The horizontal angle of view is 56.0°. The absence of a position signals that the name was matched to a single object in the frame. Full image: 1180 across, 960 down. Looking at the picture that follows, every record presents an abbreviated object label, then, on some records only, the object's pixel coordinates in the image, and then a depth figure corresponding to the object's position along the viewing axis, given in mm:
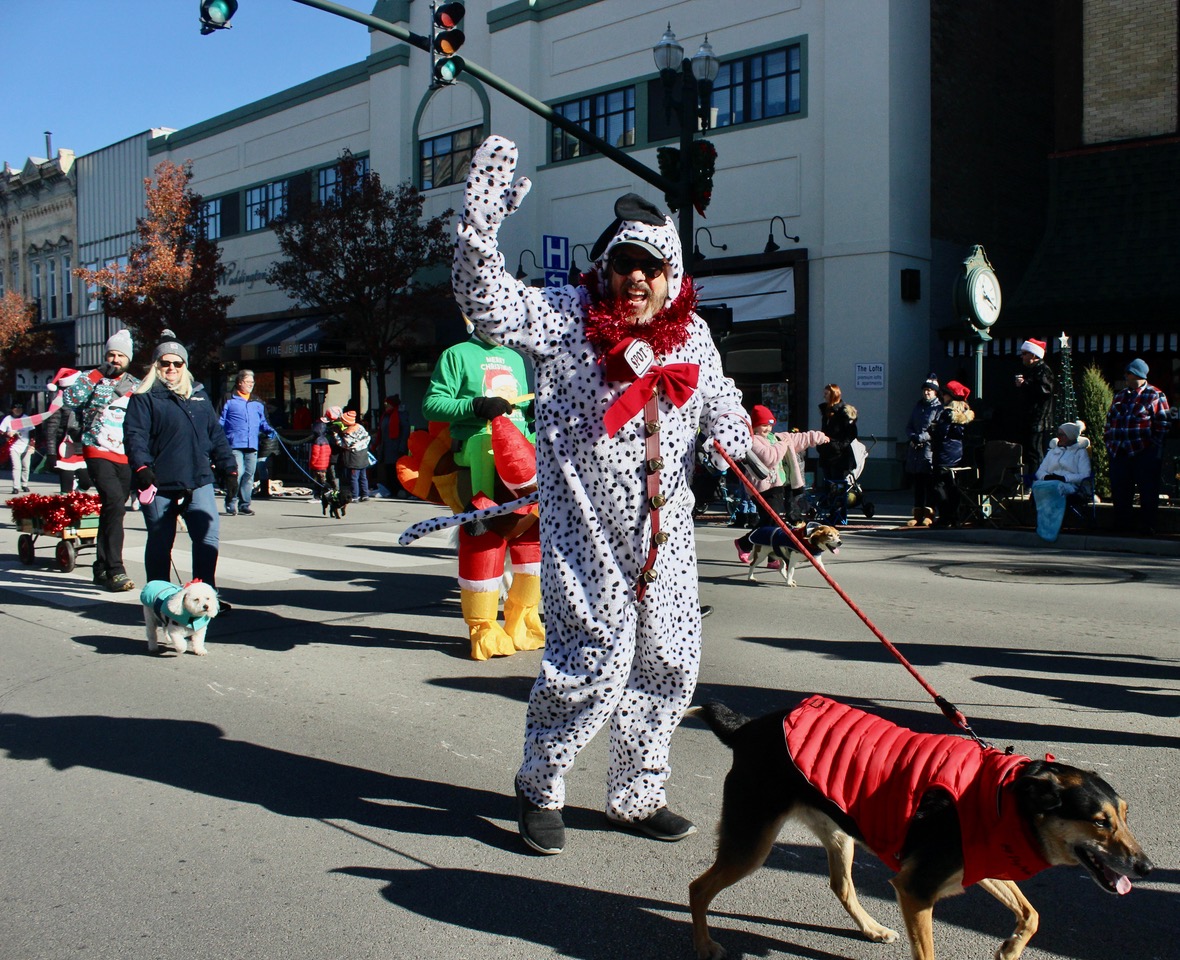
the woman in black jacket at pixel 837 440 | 13547
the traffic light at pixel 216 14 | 10844
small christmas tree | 13406
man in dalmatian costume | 3336
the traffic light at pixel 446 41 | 11492
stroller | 13133
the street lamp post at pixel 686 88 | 12922
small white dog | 6145
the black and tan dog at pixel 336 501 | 15242
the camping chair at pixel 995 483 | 12859
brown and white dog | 7986
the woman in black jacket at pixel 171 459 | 6914
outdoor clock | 14016
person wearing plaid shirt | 11391
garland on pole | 12844
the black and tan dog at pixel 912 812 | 2342
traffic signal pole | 10914
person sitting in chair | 11562
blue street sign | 13930
